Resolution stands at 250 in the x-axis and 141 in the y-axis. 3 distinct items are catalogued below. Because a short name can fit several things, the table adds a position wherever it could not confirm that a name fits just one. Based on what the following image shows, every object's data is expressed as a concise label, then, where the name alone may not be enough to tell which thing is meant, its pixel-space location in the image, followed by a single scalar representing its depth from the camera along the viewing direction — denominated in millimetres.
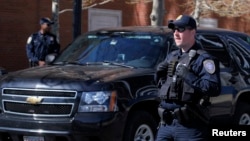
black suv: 11666
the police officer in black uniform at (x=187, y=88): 8567
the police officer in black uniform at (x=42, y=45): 19861
